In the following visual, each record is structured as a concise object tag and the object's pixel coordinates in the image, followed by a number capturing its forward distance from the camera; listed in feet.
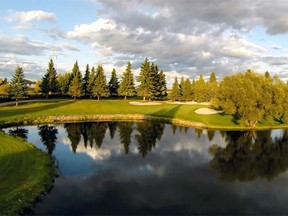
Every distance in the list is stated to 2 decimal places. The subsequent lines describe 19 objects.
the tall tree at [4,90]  198.17
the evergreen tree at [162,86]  261.89
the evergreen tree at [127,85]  243.55
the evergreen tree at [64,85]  258.97
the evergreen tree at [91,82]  241.10
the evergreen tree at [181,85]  294.44
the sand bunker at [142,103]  207.15
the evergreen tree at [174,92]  277.94
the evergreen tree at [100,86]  233.73
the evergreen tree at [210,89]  279.03
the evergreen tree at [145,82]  235.09
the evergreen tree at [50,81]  229.76
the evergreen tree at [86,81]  246.83
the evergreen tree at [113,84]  258.70
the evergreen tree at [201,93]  285.99
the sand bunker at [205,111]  168.78
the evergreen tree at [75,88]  227.31
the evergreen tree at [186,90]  288.17
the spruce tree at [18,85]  178.74
